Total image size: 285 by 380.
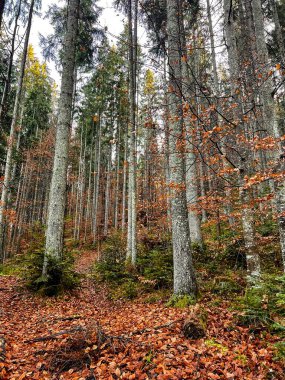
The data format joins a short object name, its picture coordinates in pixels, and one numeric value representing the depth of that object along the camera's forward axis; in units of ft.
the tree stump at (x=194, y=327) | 12.57
